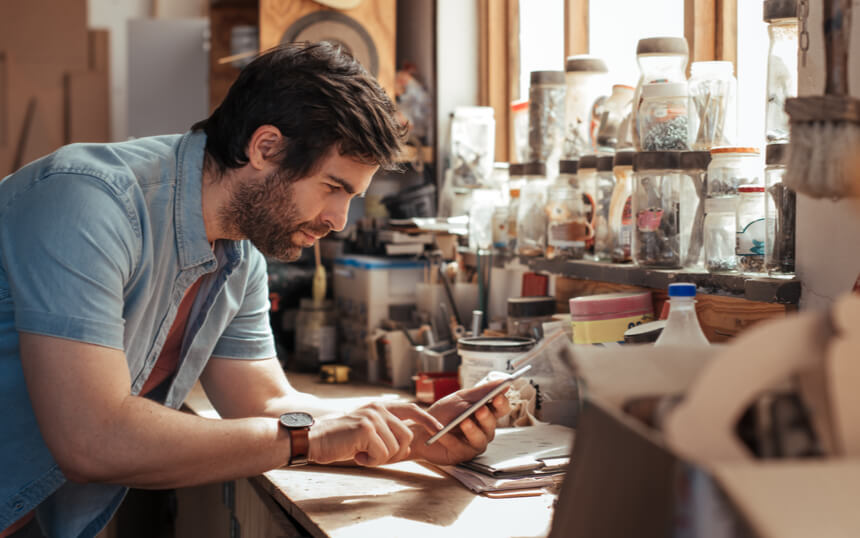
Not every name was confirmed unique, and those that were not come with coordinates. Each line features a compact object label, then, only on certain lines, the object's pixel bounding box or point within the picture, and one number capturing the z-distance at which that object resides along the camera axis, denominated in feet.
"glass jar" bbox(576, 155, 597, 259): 6.40
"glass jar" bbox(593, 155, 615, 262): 6.31
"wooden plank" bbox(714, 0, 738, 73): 6.16
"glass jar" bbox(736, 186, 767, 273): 4.87
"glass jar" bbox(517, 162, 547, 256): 7.15
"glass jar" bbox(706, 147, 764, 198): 5.25
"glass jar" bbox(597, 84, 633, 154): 6.30
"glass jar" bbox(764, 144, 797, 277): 4.62
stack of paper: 4.38
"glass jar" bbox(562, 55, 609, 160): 6.91
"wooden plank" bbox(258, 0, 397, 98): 9.34
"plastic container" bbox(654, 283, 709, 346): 4.04
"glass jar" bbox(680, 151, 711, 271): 5.51
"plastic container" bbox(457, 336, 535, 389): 5.89
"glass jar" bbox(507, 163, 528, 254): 7.46
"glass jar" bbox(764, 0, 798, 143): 4.76
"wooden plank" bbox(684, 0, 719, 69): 6.29
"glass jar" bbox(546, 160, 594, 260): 6.53
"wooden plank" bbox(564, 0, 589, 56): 7.95
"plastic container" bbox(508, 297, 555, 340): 6.62
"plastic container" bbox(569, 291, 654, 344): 5.40
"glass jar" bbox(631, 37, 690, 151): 5.57
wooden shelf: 4.44
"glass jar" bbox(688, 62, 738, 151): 5.54
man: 3.85
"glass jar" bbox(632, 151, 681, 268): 5.51
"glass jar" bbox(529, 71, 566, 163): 7.23
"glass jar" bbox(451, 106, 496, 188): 8.79
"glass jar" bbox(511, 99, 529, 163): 7.82
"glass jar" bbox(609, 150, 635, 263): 5.91
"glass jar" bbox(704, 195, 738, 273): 5.16
